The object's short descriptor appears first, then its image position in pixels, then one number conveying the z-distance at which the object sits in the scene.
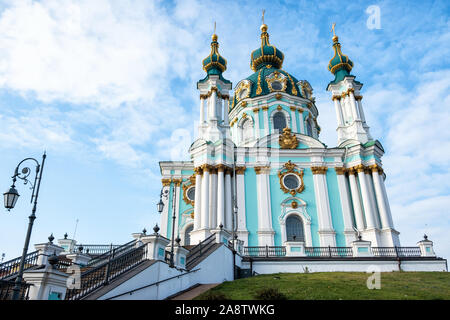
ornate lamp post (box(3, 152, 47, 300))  7.81
